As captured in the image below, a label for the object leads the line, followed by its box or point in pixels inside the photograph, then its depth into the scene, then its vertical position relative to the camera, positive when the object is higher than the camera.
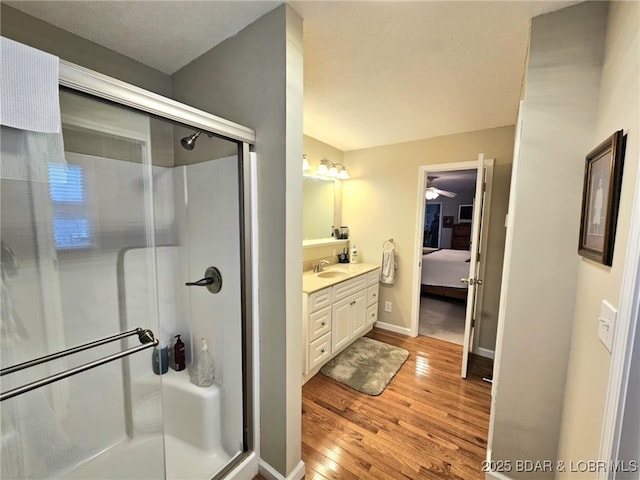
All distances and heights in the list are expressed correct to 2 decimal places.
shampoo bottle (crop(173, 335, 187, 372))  1.71 -0.97
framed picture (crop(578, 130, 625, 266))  0.82 +0.09
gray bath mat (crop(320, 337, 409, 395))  2.17 -1.41
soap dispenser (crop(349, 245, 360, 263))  3.37 -0.49
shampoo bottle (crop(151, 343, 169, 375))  1.51 -0.91
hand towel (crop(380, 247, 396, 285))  3.11 -0.58
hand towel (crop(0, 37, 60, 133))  0.69 +0.35
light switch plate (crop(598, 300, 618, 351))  0.74 -0.31
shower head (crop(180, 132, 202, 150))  1.40 +0.44
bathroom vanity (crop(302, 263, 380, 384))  2.09 -0.89
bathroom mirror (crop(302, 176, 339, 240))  2.93 +0.15
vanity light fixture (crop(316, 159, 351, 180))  2.90 +0.59
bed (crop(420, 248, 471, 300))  4.02 -0.90
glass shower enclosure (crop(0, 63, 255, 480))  1.05 -0.41
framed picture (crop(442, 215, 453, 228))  7.34 +0.00
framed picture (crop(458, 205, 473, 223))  7.05 +0.24
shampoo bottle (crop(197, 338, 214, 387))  1.55 -0.95
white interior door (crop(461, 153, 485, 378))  2.10 -0.26
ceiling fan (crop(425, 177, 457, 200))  5.21 +0.64
